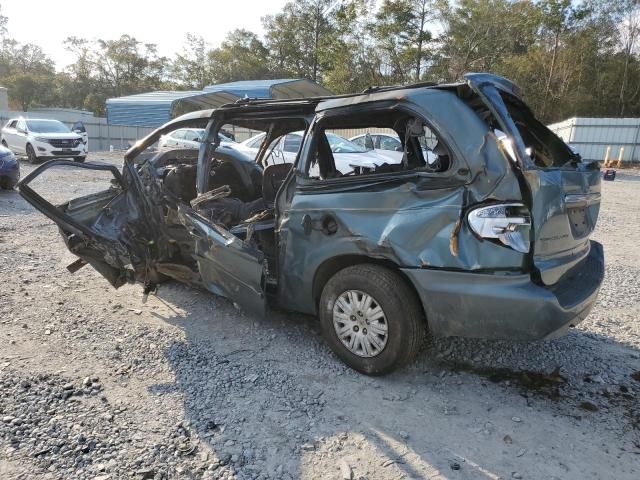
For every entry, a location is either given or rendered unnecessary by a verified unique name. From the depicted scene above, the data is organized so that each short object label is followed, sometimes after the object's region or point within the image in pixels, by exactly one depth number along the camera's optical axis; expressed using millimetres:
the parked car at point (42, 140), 15695
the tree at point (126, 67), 51312
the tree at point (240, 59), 45438
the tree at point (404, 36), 29797
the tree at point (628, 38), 29141
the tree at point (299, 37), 40812
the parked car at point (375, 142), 11906
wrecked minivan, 2574
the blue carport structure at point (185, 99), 24531
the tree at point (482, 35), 29297
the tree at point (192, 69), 51688
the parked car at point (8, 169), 9625
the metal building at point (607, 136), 23609
